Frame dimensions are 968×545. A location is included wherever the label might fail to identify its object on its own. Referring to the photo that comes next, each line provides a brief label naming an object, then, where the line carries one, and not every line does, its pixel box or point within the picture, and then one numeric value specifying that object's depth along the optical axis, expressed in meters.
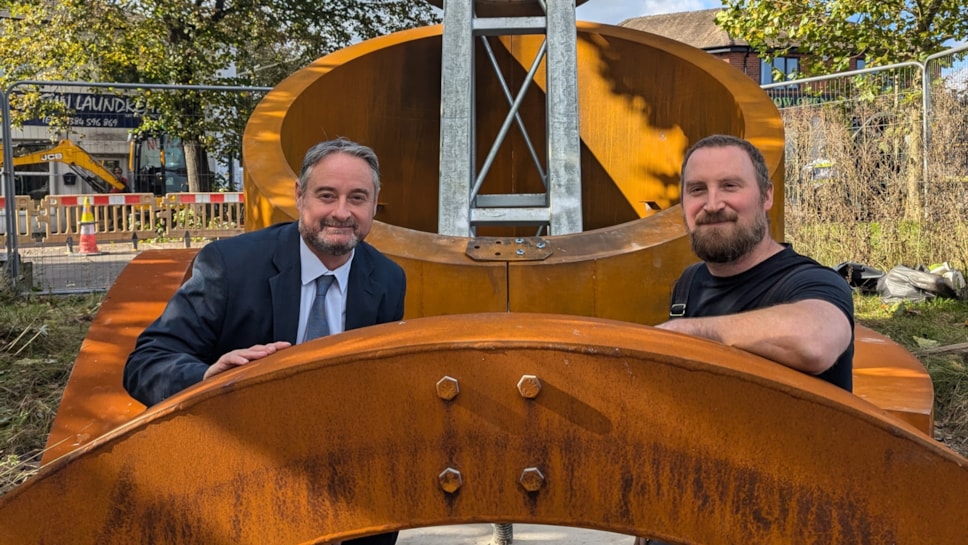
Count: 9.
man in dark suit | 2.33
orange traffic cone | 12.77
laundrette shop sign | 12.98
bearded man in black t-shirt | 1.91
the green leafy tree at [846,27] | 16.44
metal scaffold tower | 4.68
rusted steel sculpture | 1.16
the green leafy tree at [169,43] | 16.38
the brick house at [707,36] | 46.75
